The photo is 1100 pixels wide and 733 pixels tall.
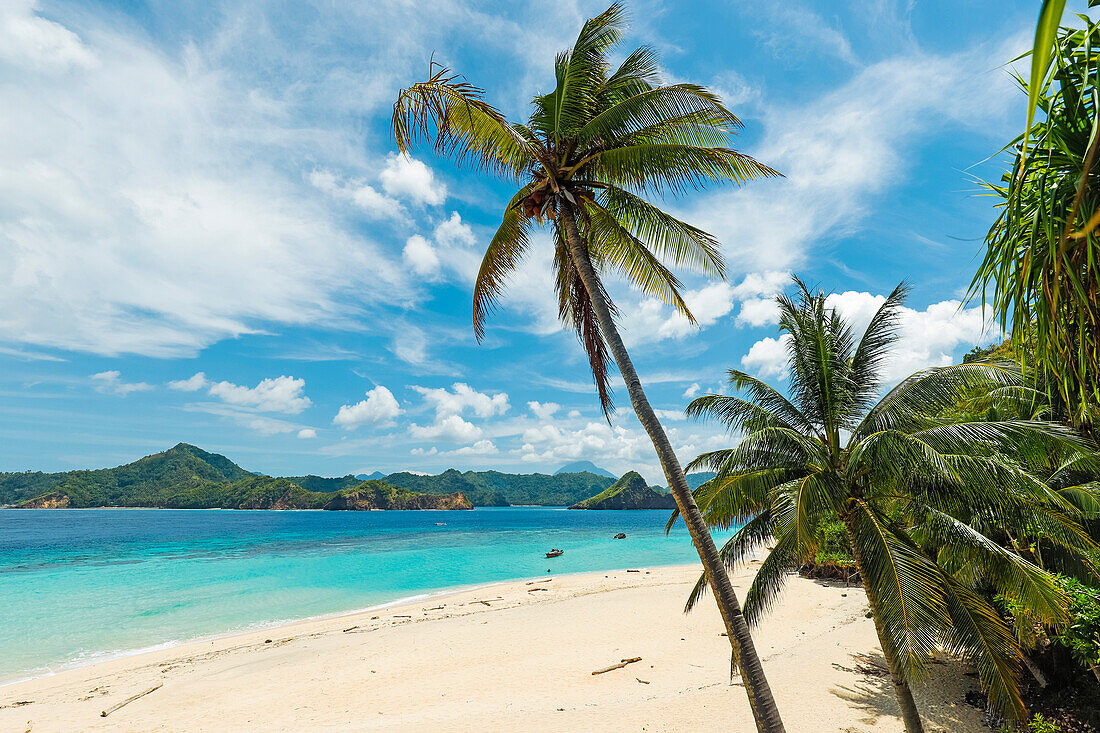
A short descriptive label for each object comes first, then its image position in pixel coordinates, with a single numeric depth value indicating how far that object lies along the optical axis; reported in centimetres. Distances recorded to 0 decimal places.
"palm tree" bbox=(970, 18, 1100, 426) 251
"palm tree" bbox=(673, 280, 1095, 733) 577
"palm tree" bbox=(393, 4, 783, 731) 578
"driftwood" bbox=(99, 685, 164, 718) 929
